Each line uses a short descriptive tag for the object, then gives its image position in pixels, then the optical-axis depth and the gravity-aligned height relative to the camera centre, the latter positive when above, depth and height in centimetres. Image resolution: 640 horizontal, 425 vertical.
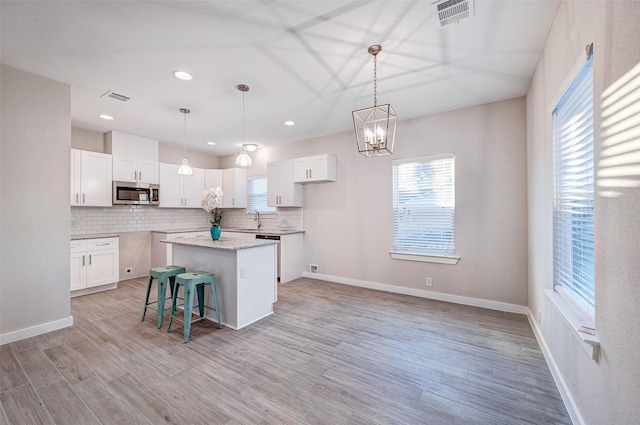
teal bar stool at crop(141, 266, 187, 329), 309 -81
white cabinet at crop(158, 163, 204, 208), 566 +56
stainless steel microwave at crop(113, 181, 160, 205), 488 +36
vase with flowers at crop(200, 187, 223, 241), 353 +13
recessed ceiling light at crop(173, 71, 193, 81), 286 +151
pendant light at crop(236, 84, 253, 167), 336 +69
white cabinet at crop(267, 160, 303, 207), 538 +52
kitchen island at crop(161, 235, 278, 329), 307 -74
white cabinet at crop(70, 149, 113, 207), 438 +58
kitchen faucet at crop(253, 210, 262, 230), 626 -15
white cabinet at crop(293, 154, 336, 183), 491 +83
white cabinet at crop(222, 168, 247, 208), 634 +59
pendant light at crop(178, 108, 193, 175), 389 +67
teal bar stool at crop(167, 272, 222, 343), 276 -92
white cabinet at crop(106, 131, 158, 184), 489 +108
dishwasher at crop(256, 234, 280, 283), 504 -50
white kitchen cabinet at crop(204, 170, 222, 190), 641 +82
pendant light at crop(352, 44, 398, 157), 232 +68
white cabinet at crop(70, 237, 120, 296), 420 -89
